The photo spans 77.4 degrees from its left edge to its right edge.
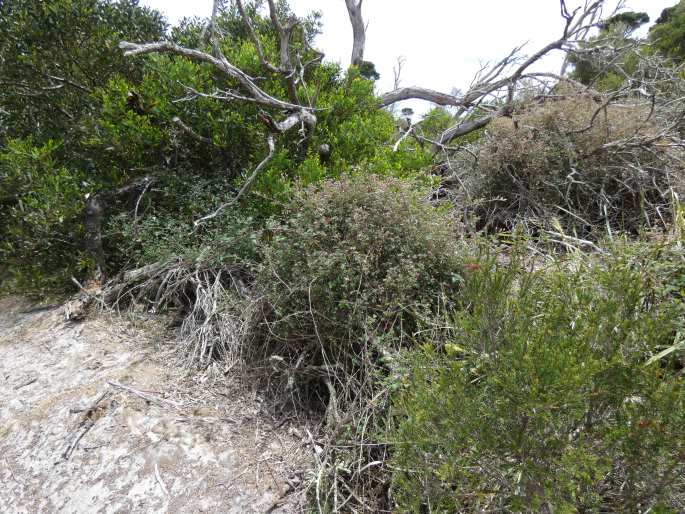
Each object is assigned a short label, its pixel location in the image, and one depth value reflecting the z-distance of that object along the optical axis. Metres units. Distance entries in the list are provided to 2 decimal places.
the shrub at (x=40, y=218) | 3.77
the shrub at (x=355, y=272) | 2.58
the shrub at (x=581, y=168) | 4.11
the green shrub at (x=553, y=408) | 1.34
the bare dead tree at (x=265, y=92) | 3.61
